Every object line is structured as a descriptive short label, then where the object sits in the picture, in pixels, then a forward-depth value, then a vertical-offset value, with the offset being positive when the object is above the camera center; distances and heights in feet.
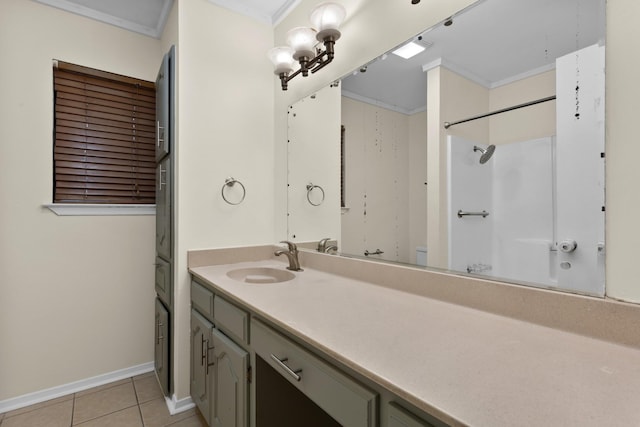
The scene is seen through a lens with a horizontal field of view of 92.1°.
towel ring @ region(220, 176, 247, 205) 6.47 +0.62
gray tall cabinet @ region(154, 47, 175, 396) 5.99 -0.08
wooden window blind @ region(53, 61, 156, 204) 6.58 +1.72
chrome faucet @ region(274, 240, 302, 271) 5.87 -0.89
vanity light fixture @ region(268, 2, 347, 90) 4.77 +2.92
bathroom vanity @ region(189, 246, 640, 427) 1.81 -1.08
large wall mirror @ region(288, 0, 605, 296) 2.84 +0.77
